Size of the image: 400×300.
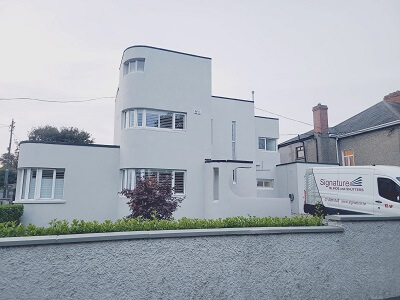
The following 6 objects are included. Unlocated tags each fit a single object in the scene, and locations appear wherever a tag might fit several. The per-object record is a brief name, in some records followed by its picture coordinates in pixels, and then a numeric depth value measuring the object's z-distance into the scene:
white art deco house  13.02
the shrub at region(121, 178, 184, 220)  8.05
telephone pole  26.19
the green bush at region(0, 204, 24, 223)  11.62
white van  10.61
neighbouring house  18.27
